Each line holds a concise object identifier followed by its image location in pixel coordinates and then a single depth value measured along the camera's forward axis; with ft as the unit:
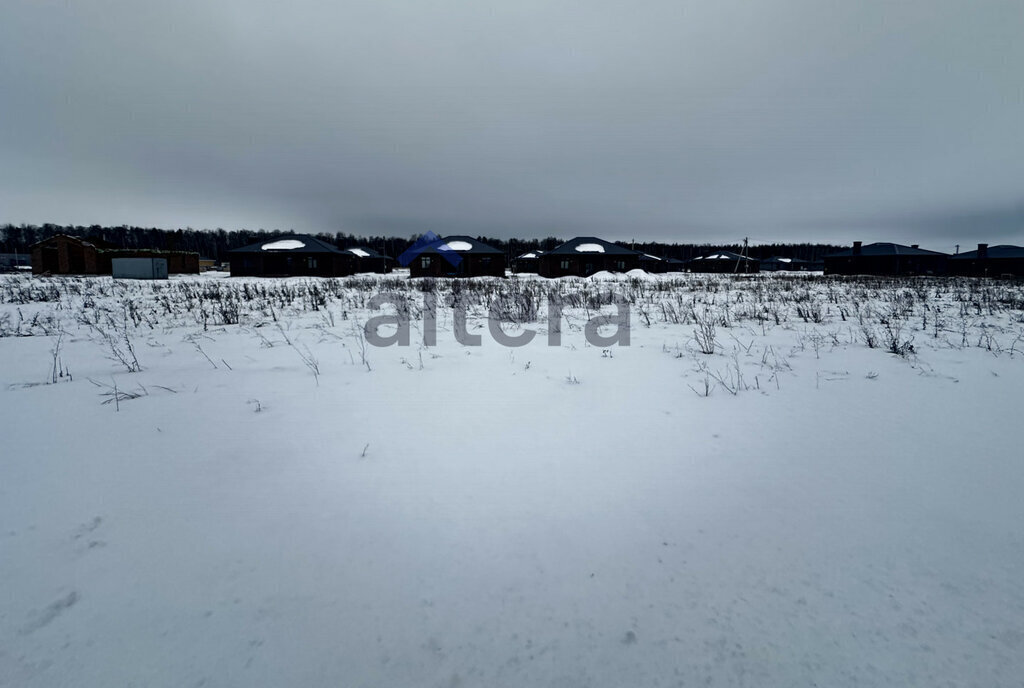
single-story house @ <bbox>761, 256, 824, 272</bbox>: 271.10
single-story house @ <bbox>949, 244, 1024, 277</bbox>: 155.53
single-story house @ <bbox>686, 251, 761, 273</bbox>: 220.23
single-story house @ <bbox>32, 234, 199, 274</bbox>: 129.39
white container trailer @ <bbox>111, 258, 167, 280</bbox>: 105.60
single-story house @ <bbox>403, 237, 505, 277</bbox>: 135.23
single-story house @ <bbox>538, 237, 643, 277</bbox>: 143.33
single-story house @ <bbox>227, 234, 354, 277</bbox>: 124.47
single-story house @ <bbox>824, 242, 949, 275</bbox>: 162.81
